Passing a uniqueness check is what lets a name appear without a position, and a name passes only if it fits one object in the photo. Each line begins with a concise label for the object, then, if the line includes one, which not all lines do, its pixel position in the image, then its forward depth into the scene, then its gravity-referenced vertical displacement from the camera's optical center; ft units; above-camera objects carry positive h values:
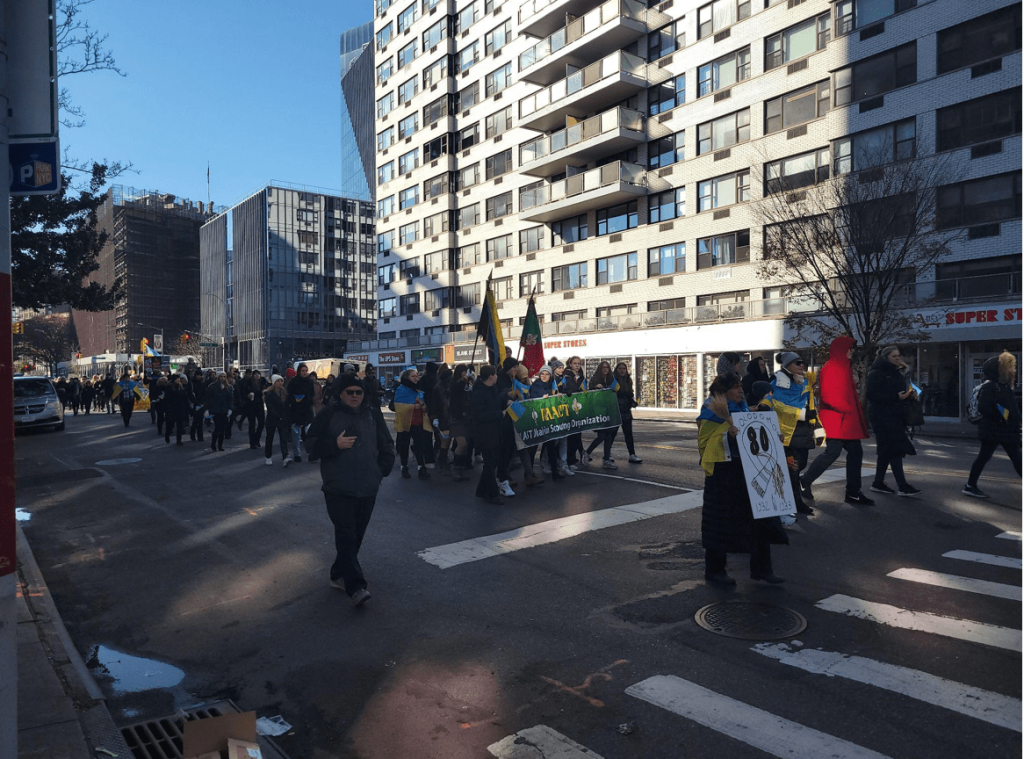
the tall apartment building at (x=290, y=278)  305.94 +38.43
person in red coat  29.68 -2.62
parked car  74.90 -3.61
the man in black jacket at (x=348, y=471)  19.30 -2.84
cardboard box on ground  9.82 -5.10
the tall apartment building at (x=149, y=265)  344.08 +50.84
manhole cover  15.90 -6.01
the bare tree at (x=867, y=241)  74.59 +12.34
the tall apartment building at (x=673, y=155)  83.66 +31.34
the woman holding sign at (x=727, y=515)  19.43 -4.21
